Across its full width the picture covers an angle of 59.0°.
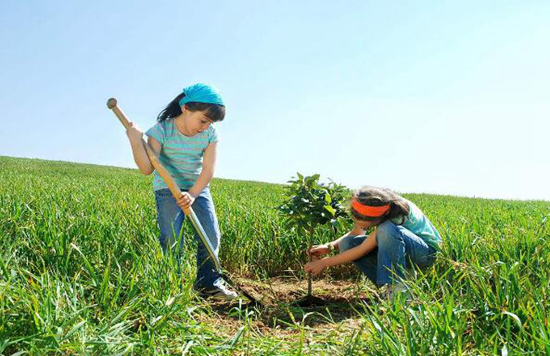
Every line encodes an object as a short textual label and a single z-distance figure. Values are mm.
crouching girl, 3215
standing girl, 3240
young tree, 3531
